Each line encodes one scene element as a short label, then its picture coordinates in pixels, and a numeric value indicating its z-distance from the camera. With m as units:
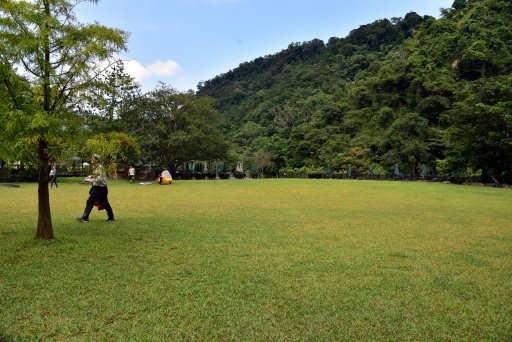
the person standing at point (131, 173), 30.22
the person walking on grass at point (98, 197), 9.57
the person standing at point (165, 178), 28.96
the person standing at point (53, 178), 21.59
